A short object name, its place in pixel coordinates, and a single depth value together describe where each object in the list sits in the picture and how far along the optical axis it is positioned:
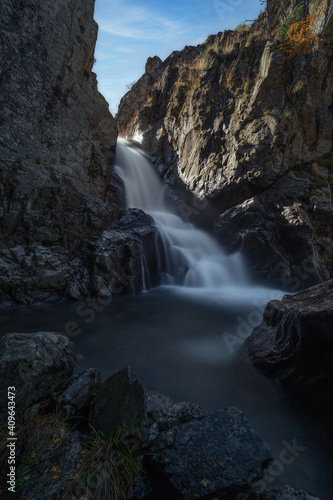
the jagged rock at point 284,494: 1.62
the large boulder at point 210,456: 1.74
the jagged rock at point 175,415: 2.35
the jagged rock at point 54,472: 1.54
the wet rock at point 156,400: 2.83
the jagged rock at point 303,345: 2.77
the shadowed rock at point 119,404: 2.12
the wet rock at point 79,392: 2.53
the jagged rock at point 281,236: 10.48
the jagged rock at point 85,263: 6.86
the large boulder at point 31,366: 2.31
